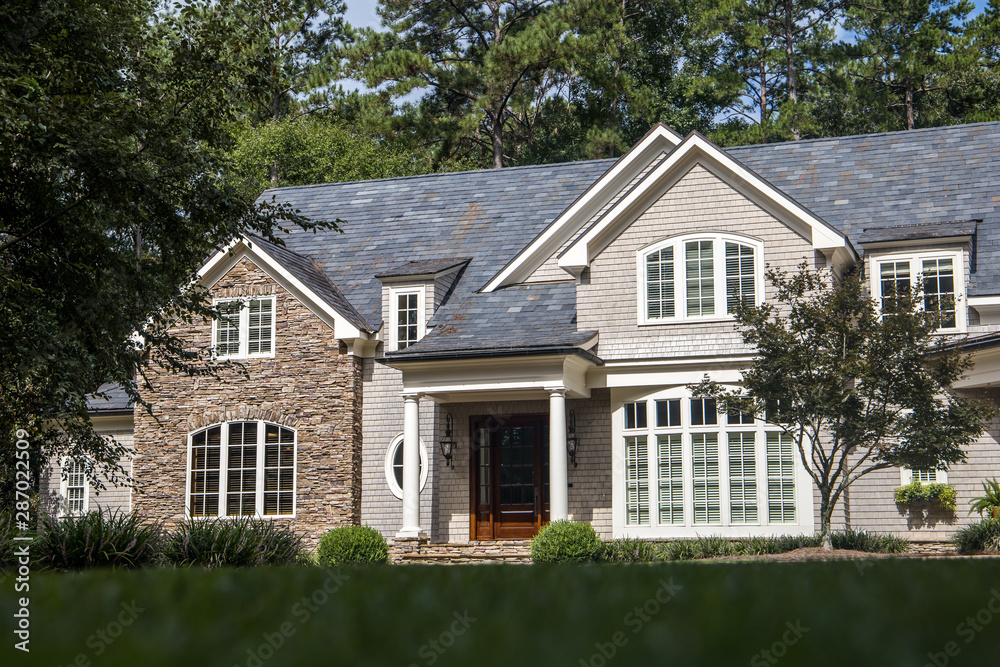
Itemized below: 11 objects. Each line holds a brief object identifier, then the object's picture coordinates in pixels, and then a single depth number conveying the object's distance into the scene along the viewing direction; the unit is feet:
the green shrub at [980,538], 52.49
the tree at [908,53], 123.65
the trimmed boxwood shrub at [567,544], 54.08
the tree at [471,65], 122.31
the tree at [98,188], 39.06
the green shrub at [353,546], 57.41
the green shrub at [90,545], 38.75
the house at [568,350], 60.29
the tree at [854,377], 47.52
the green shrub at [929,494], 58.23
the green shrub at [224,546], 42.83
